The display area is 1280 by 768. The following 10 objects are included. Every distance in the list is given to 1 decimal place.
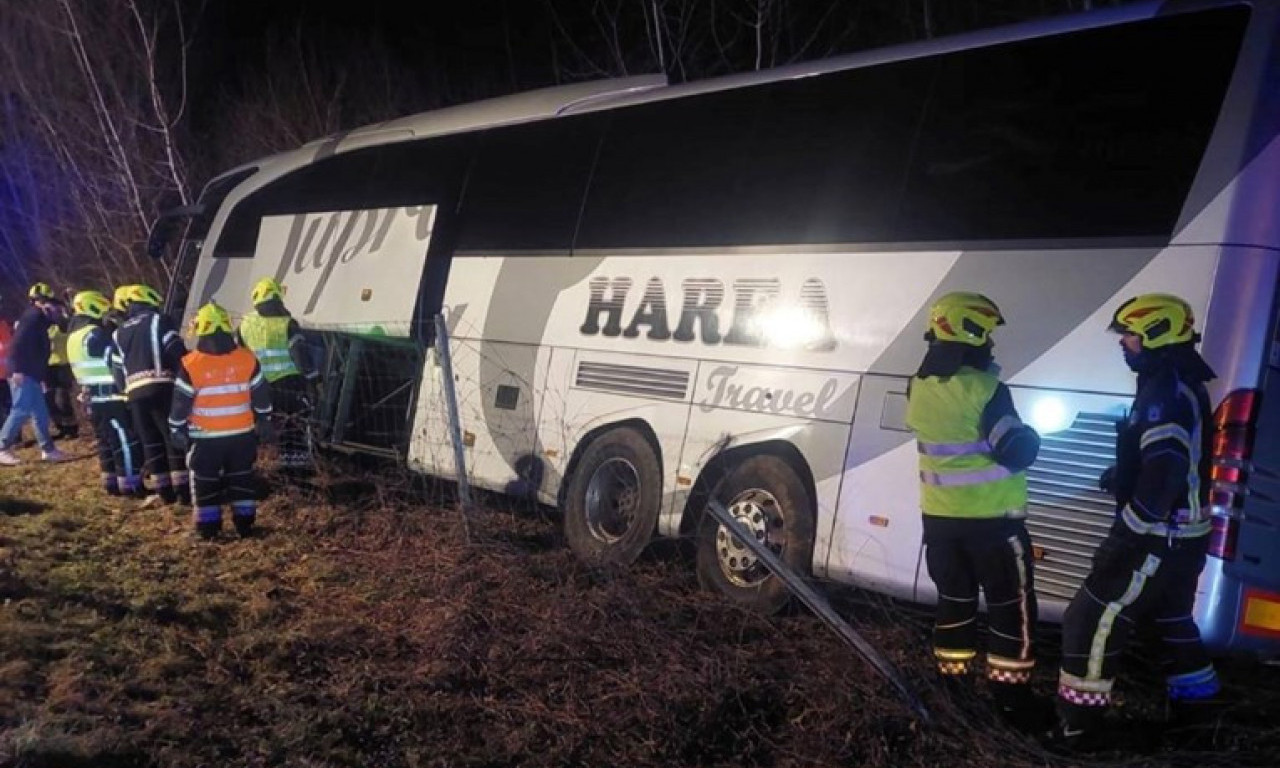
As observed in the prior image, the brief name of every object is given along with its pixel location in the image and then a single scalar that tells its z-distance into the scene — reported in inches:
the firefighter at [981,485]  157.9
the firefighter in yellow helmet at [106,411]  320.2
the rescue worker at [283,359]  307.6
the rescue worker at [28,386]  387.2
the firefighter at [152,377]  295.4
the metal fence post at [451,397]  239.3
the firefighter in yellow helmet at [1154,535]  142.1
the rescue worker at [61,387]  454.3
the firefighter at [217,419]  261.0
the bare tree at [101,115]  668.7
